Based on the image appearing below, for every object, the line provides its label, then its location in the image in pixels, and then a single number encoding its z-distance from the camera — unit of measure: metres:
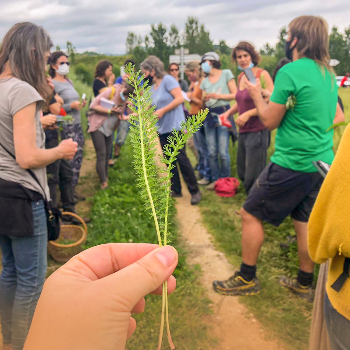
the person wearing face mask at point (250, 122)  4.17
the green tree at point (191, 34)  43.88
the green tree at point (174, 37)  40.44
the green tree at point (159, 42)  35.75
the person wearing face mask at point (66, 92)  4.30
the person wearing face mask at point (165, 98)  4.21
